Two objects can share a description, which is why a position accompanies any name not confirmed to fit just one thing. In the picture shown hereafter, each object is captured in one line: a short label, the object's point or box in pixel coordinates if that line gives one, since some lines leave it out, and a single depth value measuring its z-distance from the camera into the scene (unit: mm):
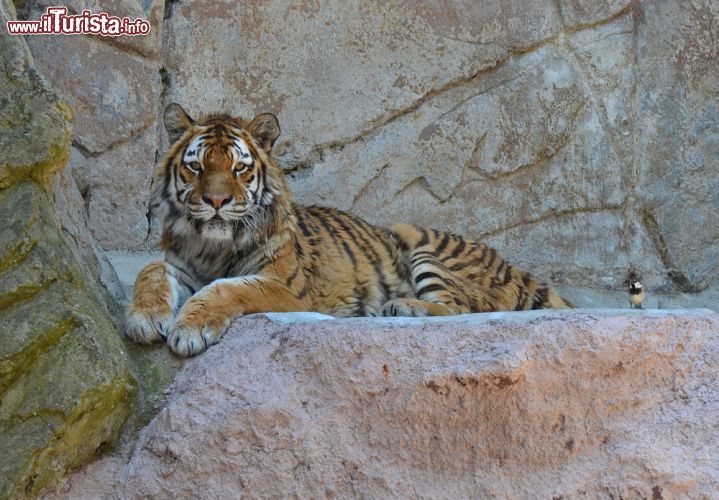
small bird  8945
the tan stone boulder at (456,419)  6559
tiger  7730
